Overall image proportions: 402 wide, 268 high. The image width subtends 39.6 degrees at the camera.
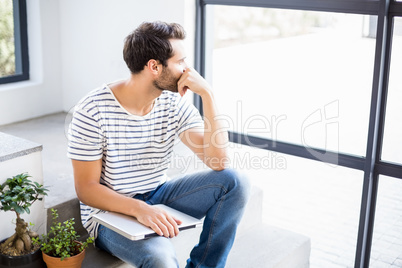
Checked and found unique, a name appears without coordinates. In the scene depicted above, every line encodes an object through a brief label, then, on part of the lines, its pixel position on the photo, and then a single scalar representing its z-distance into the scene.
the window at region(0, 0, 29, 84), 3.35
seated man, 2.04
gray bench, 2.27
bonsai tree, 1.99
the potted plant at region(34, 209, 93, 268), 2.01
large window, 2.58
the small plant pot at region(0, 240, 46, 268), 1.99
